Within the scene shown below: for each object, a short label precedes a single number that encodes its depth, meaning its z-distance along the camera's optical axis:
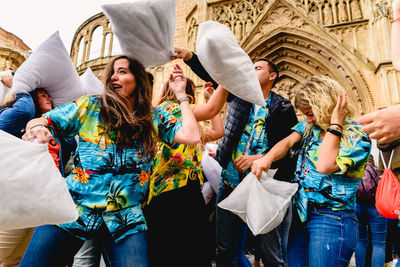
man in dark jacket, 1.97
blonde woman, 1.43
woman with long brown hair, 1.15
